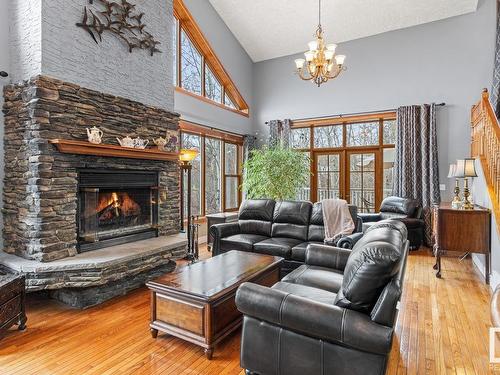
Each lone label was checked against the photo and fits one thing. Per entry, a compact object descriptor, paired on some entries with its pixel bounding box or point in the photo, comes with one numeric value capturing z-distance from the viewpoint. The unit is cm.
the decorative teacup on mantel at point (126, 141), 391
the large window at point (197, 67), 602
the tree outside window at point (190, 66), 619
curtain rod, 594
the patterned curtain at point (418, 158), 593
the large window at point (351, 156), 665
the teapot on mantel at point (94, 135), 353
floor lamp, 460
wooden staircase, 370
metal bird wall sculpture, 370
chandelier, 417
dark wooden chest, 250
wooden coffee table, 230
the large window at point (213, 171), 638
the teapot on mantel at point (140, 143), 407
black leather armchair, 573
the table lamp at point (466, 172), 422
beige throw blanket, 423
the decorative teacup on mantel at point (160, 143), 451
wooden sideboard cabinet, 394
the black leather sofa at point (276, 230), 411
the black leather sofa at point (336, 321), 164
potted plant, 673
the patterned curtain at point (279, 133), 750
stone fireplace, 318
